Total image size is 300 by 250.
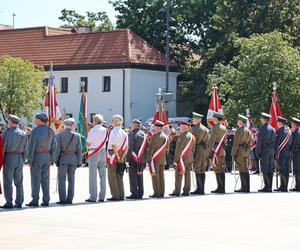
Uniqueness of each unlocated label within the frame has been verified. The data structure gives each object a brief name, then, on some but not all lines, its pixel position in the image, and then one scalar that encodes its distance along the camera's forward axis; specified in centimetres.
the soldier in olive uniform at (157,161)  2267
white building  6875
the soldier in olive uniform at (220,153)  2414
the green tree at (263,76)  4769
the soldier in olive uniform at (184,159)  2298
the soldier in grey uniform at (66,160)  2052
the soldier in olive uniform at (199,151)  2359
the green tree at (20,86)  6288
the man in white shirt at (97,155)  2120
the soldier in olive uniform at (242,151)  2448
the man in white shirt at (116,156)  2142
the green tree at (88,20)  9312
